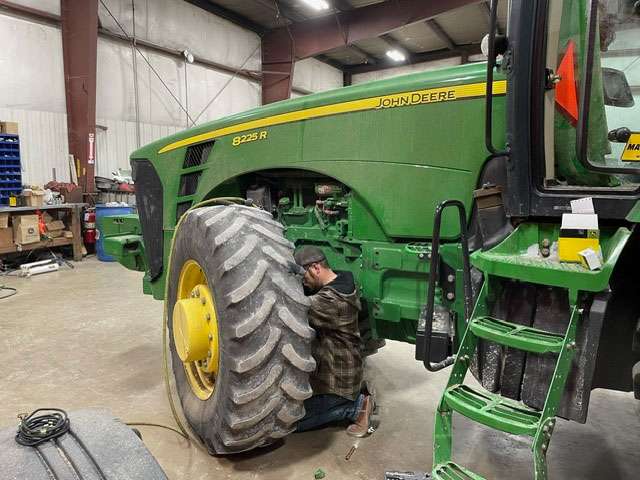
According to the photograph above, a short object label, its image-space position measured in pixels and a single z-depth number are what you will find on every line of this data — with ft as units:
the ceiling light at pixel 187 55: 36.17
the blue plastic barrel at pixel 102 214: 28.58
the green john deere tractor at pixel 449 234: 5.68
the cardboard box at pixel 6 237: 24.98
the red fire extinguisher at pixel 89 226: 29.32
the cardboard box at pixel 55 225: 27.24
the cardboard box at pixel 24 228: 25.31
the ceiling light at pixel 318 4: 34.63
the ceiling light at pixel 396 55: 50.44
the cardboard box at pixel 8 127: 24.98
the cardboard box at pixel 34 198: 25.95
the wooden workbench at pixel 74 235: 26.25
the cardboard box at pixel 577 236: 5.52
